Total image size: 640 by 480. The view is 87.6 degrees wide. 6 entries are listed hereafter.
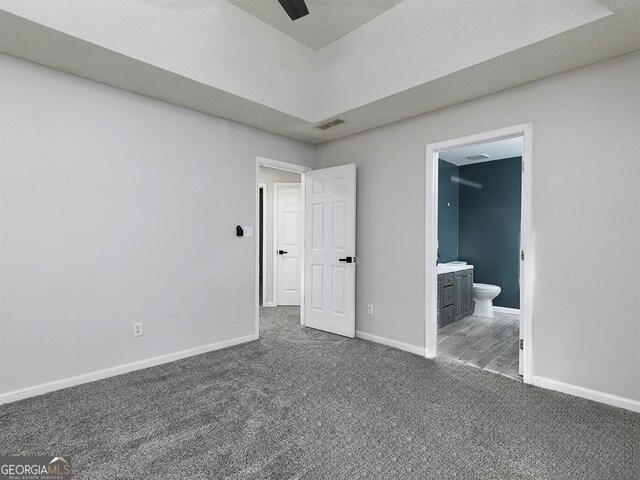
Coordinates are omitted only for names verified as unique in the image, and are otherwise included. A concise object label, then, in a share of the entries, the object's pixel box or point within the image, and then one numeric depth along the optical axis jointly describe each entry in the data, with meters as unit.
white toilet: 5.05
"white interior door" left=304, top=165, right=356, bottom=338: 3.93
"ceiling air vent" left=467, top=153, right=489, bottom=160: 5.20
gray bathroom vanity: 4.39
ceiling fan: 1.75
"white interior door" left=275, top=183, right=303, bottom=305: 5.73
